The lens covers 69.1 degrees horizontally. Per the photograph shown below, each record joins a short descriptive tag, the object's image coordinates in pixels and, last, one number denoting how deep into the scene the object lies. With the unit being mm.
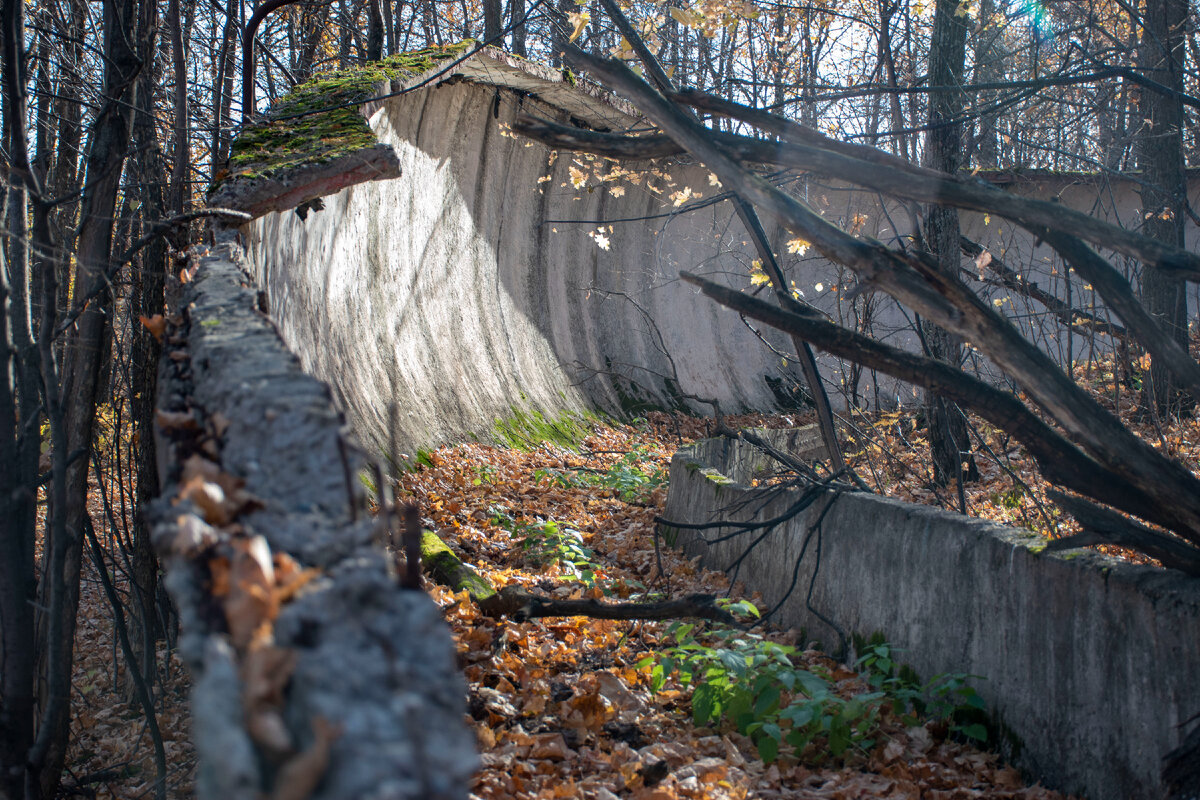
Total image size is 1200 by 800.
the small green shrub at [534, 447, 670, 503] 8797
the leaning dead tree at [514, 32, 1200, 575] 3088
